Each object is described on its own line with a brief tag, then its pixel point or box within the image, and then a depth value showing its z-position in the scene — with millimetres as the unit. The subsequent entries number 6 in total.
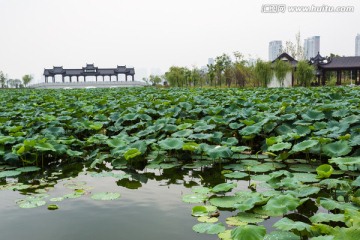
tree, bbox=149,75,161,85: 75562
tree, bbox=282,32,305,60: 45500
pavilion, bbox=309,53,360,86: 32000
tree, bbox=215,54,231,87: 48688
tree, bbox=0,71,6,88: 72025
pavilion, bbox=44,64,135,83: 54875
